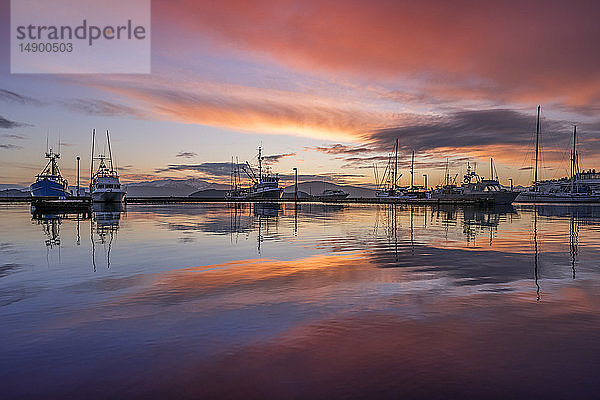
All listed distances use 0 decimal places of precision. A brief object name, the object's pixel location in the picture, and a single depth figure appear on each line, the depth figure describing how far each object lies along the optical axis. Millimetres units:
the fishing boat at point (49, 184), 129500
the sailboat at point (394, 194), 182225
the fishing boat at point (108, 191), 101062
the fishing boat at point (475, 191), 116231
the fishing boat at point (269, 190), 188000
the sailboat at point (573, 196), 139250
